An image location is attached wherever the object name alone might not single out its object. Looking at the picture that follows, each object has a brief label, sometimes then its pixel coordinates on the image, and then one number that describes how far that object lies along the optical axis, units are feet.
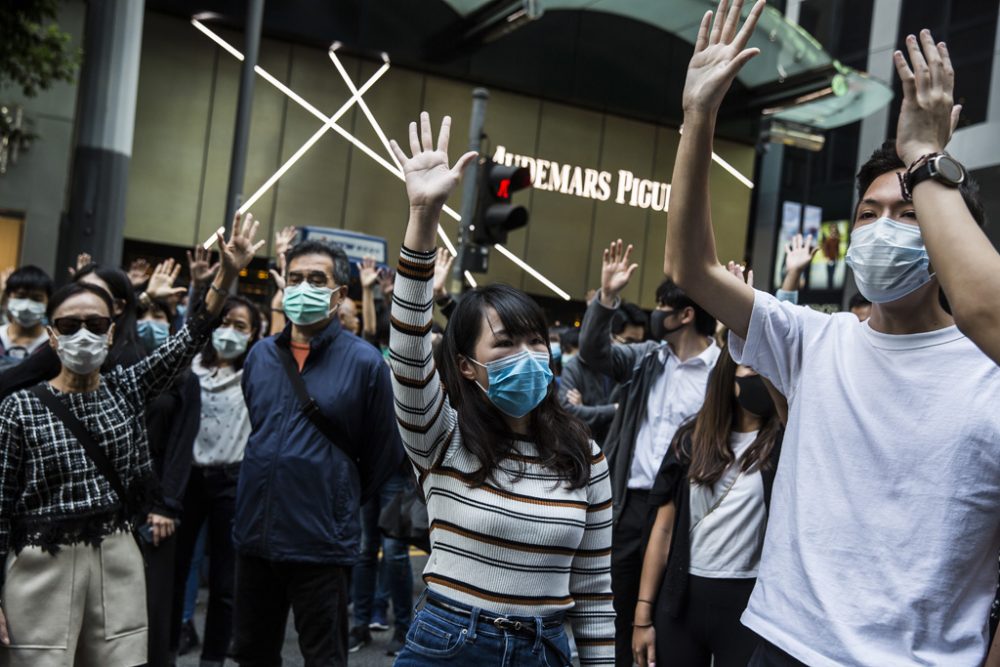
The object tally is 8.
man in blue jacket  14.12
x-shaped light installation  58.03
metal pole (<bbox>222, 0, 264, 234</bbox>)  38.32
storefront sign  66.59
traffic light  29.45
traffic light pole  30.53
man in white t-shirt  6.24
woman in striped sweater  8.27
